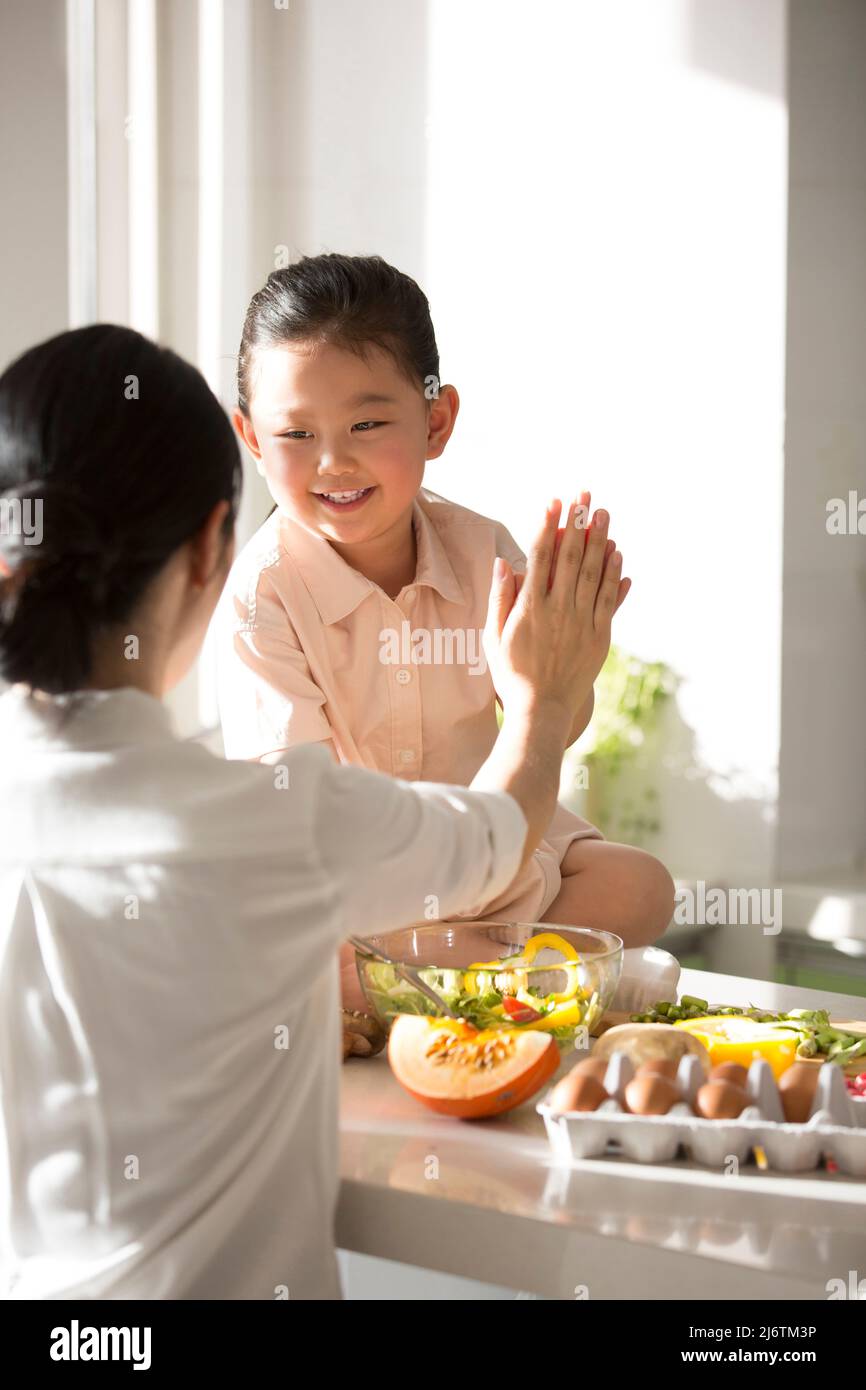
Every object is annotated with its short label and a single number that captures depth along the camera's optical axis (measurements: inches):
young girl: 50.4
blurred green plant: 112.7
